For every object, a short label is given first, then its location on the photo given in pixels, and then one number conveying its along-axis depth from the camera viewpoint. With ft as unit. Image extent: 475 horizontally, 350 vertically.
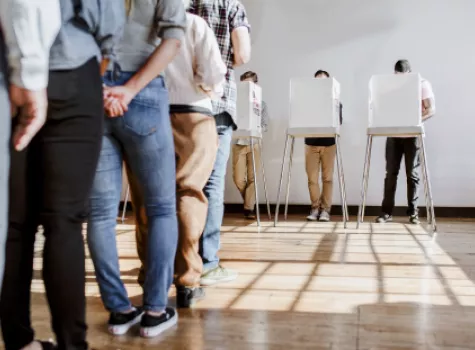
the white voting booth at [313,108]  11.27
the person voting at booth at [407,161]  12.60
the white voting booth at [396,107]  10.50
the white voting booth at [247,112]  11.37
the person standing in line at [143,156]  3.77
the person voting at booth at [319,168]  13.98
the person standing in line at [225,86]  5.77
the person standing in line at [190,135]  4.71
